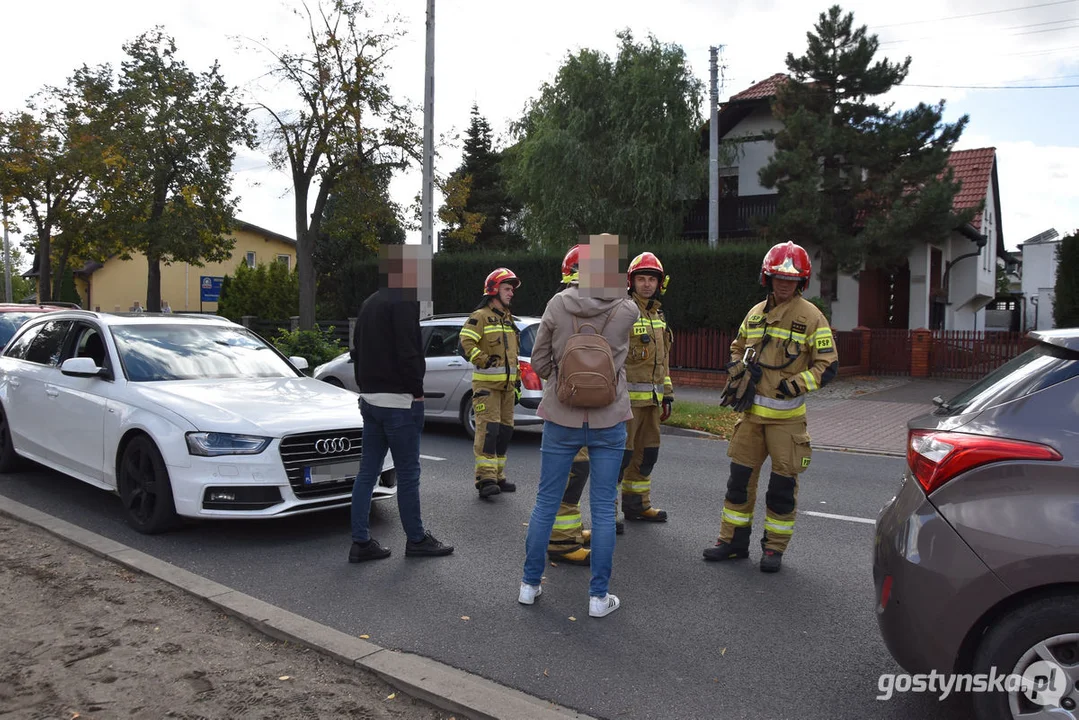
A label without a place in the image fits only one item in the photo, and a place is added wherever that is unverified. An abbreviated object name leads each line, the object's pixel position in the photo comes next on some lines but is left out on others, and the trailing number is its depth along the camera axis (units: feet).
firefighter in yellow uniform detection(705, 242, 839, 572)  16.24
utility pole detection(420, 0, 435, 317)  63.05
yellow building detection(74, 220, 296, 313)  163.84
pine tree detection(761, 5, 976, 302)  65.26
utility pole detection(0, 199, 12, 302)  141.42
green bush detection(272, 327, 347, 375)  60.08
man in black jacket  16.25
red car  35.65
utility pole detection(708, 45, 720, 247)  69.05
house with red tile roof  81.71
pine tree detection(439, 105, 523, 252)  133.18
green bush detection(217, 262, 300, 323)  126.93
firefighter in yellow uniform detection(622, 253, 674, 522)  18.89
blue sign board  110.73
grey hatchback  8.97
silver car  32.68
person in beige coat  13.74
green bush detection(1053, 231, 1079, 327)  68.69
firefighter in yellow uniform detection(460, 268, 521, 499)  23.45
